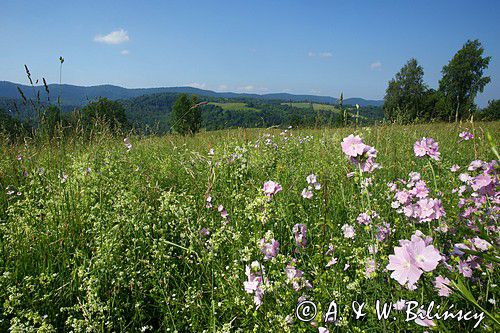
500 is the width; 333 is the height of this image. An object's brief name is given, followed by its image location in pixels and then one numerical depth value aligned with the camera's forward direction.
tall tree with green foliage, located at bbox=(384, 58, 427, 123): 52.84
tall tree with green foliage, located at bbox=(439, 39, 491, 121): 45.50
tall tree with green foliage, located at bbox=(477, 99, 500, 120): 40.92
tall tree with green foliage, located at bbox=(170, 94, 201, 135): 65.69
